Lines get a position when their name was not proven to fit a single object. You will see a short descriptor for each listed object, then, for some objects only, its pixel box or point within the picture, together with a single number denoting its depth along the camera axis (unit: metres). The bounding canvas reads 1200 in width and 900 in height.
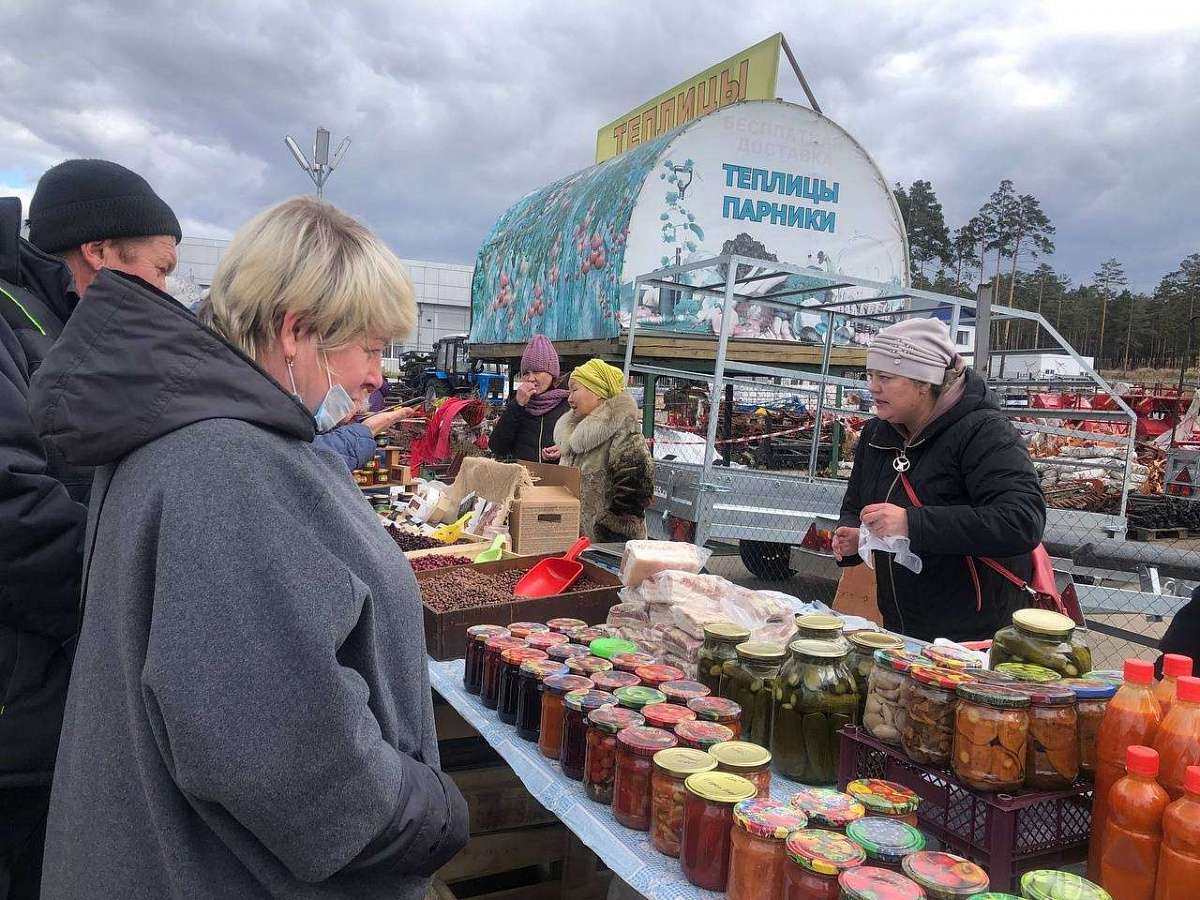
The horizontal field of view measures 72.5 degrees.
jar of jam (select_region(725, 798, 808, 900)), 1.39
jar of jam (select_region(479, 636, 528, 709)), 2.35
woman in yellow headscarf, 4.87
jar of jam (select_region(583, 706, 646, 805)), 1.82
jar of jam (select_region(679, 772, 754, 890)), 1.49
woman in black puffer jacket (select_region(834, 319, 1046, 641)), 2.77
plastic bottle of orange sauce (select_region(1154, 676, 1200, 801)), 1.33
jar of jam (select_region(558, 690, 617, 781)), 1.93
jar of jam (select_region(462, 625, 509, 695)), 2.46
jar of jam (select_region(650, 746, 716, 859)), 1.60
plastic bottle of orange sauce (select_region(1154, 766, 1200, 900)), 1.23
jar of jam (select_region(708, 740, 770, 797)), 1.61
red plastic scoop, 3.15
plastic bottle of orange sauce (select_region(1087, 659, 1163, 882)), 1.41
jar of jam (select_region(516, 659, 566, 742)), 2.16
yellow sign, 9.81
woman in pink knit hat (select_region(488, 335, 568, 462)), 5.97
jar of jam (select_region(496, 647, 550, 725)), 2.24
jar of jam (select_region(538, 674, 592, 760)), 2.04
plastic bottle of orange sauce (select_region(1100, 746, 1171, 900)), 1.32
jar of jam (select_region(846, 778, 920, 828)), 1.50
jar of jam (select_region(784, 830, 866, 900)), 1.29
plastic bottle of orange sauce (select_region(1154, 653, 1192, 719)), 1.43
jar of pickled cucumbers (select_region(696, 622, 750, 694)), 2.11
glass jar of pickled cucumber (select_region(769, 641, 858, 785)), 1.82
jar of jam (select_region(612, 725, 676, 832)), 1.70
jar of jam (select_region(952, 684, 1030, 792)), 1.46
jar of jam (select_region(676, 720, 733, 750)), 1.74
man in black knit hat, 1.61
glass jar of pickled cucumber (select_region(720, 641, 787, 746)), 1.98
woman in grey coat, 1.09
